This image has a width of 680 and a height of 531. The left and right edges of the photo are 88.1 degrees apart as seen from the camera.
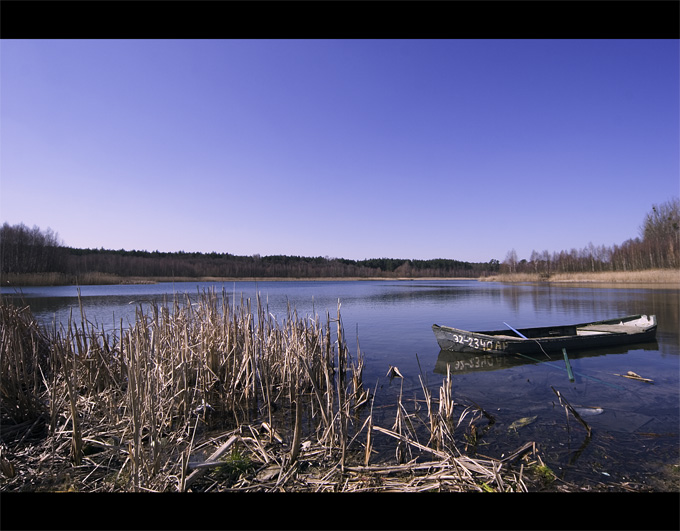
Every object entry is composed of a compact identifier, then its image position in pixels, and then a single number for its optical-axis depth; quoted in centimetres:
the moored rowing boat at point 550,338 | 1147
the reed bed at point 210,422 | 348
